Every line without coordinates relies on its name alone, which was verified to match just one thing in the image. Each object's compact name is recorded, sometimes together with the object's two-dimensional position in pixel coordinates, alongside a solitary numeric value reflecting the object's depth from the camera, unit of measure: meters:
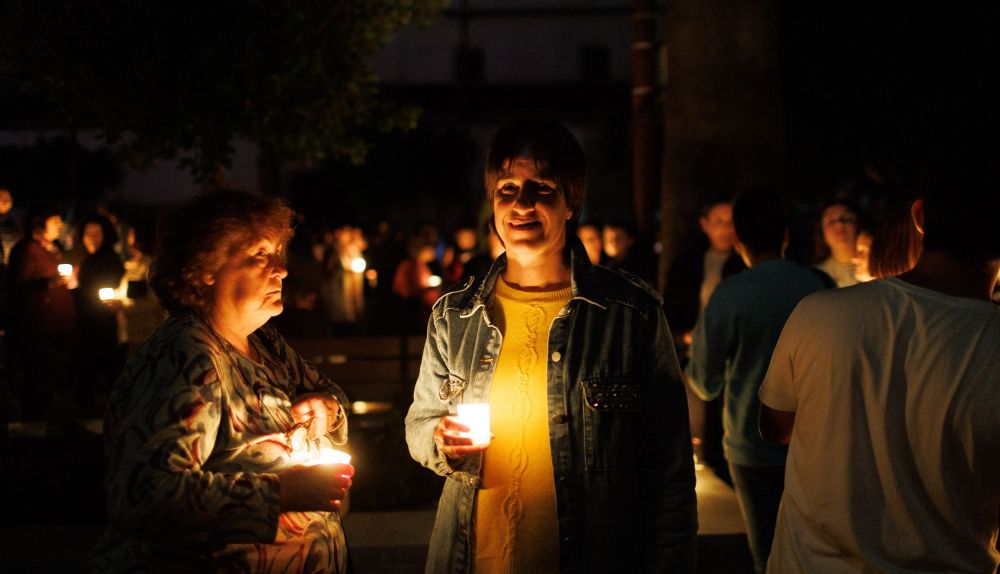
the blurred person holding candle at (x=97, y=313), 9.91
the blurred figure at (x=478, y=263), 8.46
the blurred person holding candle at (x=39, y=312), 9.33
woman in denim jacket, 2.97
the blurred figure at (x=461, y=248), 13.80
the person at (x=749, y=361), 4.44
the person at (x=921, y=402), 2.43
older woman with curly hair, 2.54
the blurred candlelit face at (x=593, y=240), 10.67
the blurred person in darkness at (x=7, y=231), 10.22
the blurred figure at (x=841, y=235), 7.41
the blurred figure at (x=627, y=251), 9.81
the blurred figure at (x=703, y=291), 7.57
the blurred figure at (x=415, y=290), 11.38
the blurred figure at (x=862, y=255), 6.43
